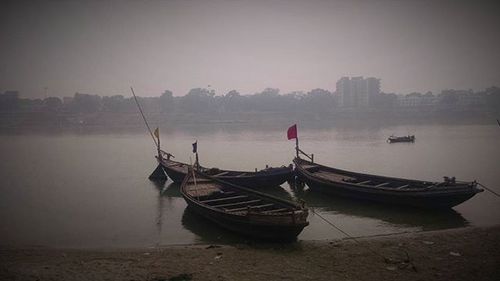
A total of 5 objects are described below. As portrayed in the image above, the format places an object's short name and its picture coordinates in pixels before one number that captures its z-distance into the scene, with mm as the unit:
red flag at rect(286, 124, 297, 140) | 21639
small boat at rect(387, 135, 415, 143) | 50531
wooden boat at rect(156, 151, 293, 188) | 20234
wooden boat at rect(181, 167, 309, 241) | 11289
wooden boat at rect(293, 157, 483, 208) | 14719
